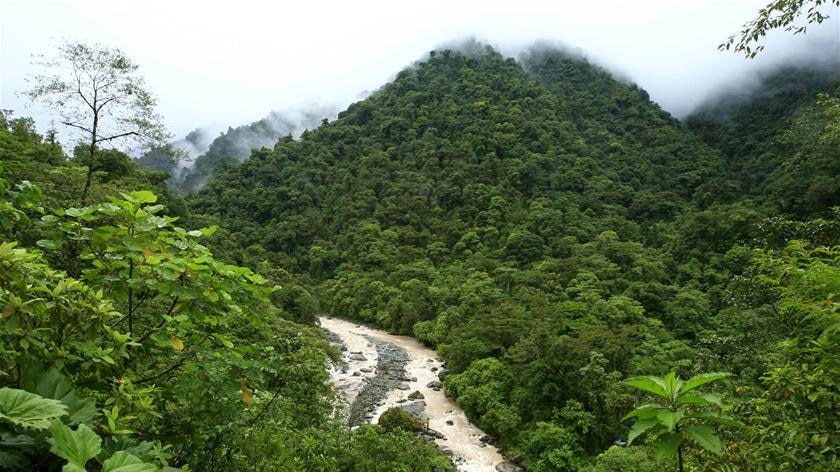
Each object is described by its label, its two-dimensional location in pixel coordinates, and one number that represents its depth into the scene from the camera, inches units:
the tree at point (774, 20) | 140.6
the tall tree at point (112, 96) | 325.7
